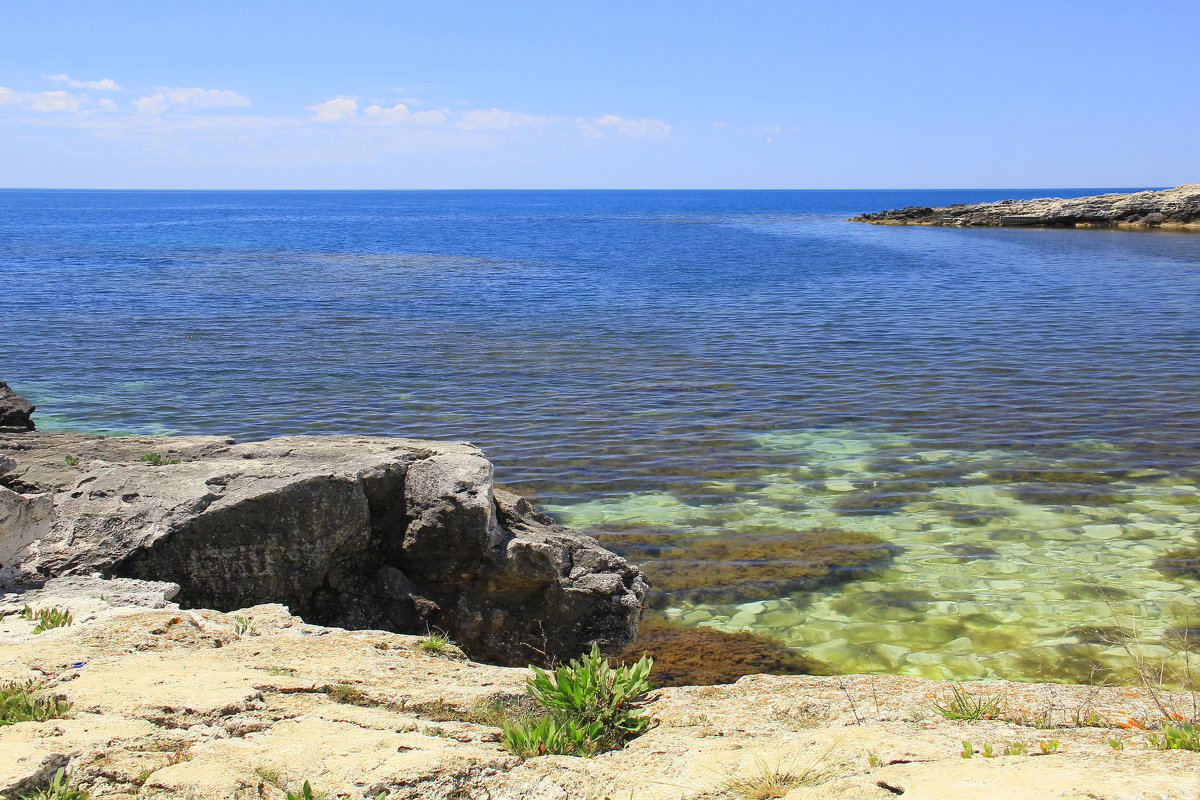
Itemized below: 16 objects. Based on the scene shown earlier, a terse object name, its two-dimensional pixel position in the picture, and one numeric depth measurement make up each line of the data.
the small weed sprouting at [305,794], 4.13
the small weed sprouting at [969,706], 5.52
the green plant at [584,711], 5.04
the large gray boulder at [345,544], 7.70
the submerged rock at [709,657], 8.46
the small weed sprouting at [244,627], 6.48
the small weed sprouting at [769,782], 4.38
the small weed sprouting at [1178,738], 4.74
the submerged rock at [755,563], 10.18
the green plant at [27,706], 4.76
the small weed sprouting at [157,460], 9.15
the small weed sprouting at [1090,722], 5.40
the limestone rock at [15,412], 12.23
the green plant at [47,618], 6.14
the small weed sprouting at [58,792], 4.01
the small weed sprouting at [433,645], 6.84
